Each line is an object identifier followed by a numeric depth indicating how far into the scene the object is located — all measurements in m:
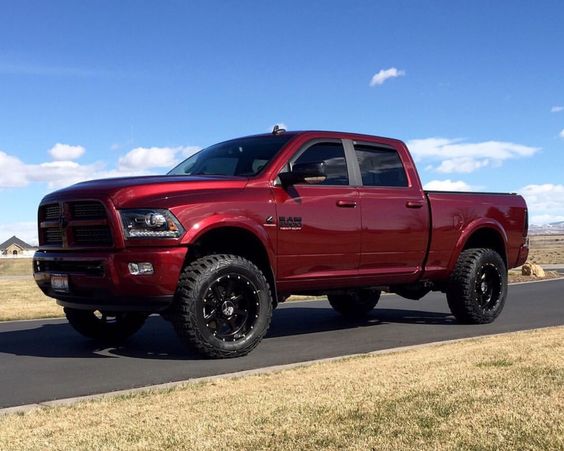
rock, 21.89
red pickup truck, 6.27
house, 142.00
